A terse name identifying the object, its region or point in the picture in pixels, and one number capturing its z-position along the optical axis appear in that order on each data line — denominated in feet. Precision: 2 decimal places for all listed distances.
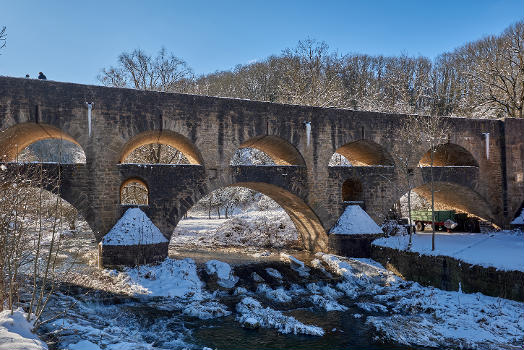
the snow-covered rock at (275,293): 41.22
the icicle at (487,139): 70.90
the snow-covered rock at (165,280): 41.65
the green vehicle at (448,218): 75.90
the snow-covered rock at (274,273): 49.85
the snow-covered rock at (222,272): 46.29
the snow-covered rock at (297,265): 51.83
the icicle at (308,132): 60.59
